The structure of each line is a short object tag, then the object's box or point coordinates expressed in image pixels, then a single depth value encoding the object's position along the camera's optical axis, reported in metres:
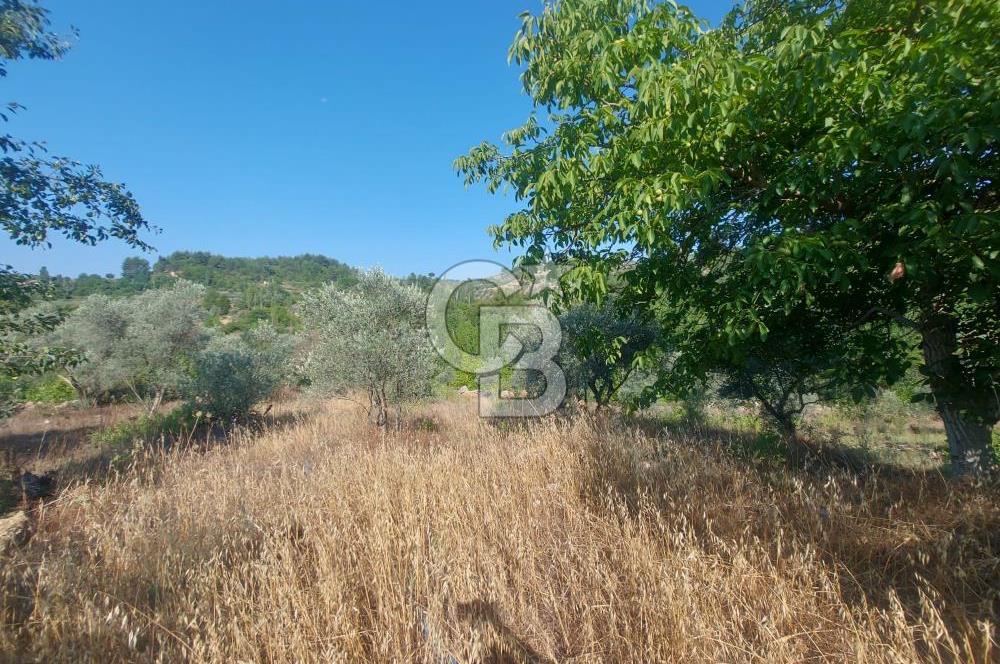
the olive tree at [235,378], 9.18
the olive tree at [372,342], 7.38
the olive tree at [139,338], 11.14
